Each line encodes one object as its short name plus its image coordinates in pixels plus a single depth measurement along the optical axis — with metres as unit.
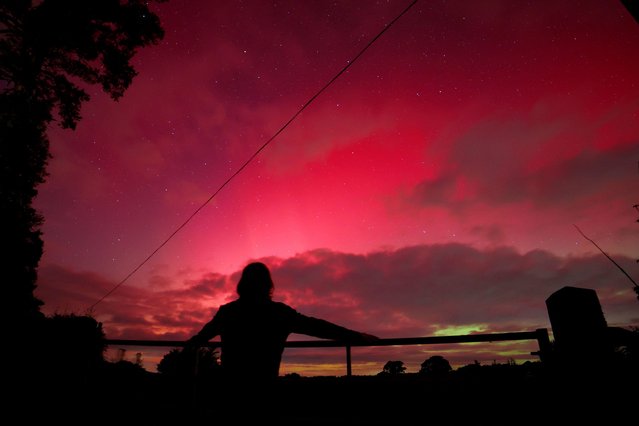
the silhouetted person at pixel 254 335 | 1.78
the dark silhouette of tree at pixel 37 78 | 11.04
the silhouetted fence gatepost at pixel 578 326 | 2.39
